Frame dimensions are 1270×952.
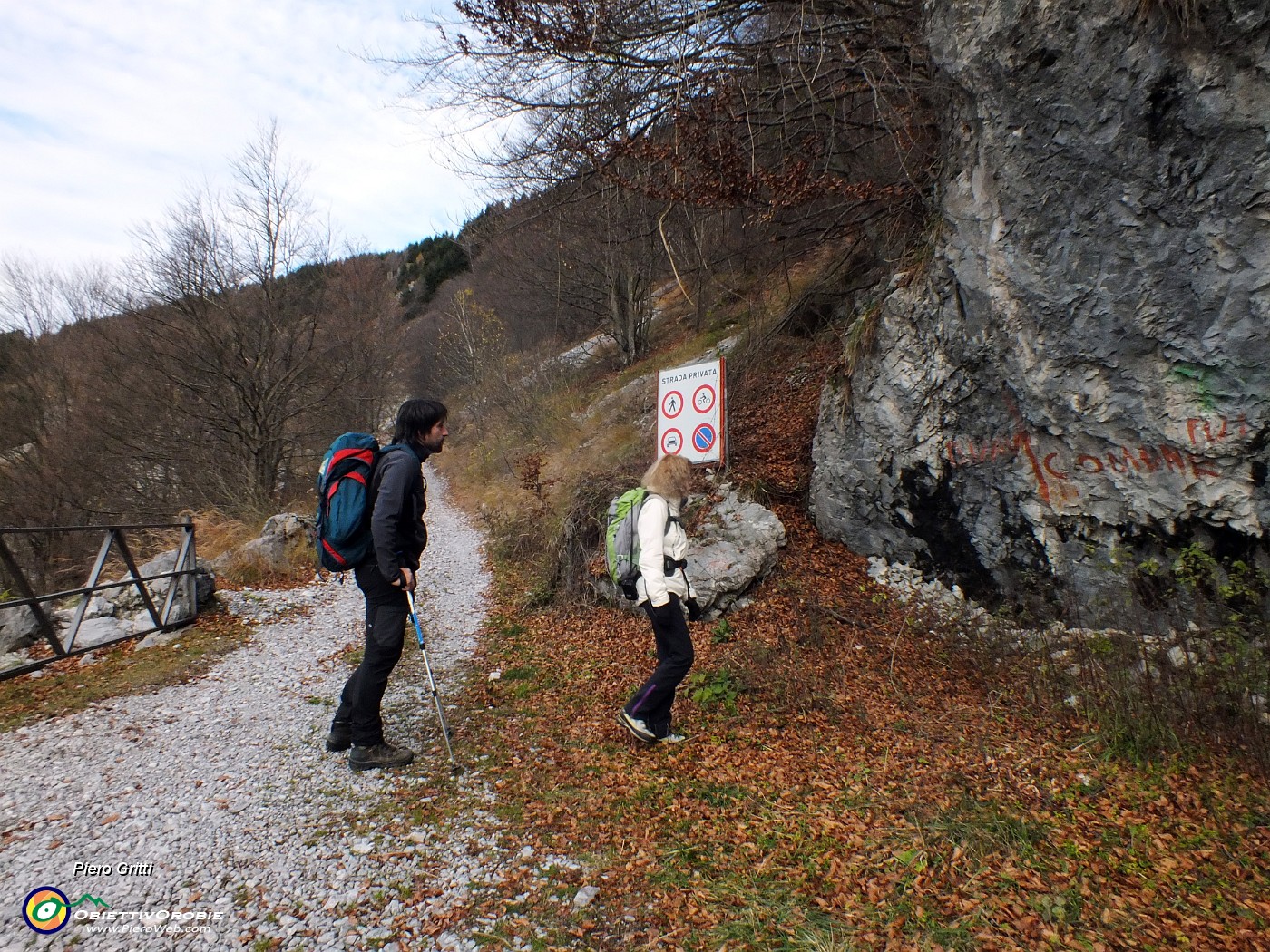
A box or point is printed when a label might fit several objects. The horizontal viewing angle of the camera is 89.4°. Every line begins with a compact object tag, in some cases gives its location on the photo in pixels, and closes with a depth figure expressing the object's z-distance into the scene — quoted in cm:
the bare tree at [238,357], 1488
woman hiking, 397
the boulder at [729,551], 637
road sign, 732
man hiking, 373
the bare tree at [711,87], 632
